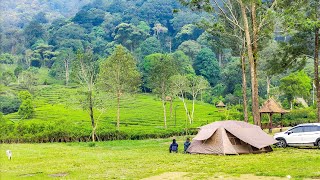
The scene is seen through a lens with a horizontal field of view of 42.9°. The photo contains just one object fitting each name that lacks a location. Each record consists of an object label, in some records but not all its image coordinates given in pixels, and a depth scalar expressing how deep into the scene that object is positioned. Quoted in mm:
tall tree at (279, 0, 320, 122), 26703
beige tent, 22297
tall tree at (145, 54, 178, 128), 54281
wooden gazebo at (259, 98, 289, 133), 41469
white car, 22875
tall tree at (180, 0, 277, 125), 27109
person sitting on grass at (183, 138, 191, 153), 24262
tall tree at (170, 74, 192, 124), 54316
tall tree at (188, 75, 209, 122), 61272
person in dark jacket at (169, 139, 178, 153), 24359
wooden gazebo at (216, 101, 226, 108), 72012
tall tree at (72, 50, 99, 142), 42750
